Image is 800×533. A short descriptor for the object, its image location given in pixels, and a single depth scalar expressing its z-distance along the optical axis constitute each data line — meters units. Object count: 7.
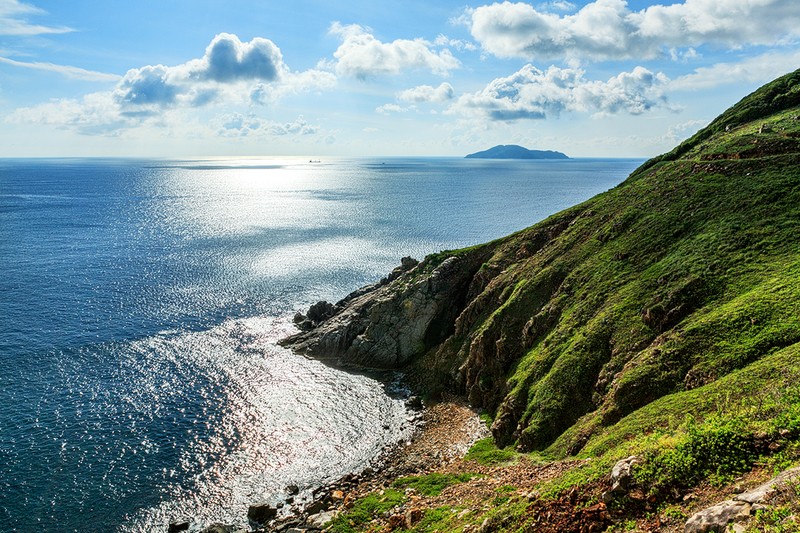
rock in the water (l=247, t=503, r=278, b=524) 40.34
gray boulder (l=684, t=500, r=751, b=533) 14.88
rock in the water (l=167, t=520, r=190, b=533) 39.22
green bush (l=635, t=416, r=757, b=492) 18.75
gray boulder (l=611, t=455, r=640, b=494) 19.69
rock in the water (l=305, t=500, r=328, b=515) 40.22
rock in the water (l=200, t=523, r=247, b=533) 38.09
